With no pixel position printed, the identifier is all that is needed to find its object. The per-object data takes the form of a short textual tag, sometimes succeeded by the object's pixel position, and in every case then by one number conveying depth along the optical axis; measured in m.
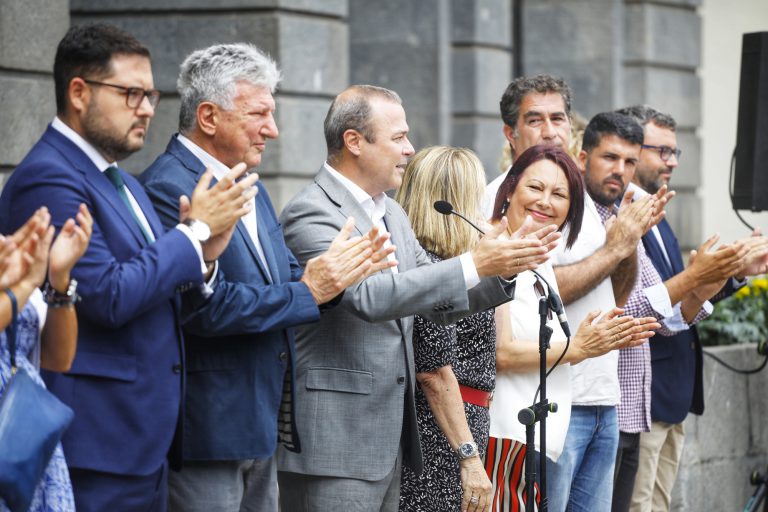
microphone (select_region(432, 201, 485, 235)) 7.80
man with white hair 6.76
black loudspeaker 12.28
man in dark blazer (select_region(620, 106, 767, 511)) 10.67
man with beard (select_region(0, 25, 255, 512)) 6.09
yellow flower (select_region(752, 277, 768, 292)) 15.00
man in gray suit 7.37
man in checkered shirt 9.29
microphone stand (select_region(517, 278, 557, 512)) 7.88
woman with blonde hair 8.19
